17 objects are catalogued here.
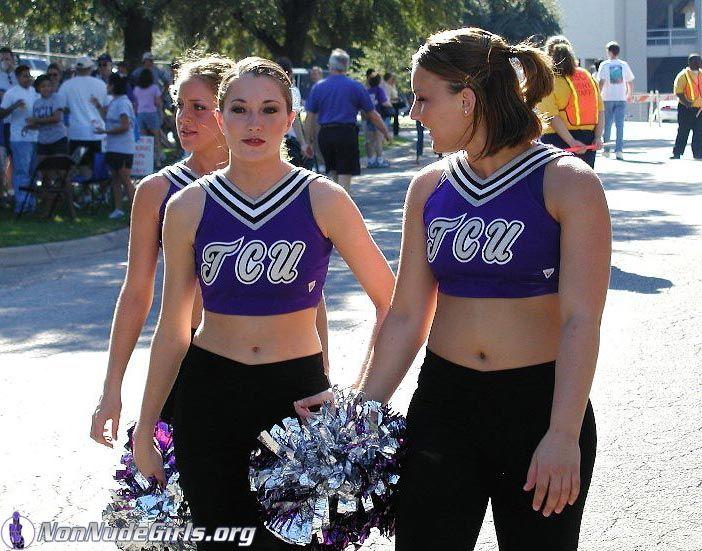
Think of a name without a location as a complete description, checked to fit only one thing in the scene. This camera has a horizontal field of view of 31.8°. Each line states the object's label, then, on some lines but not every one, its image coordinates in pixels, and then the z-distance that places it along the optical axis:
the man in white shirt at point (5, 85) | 17.09
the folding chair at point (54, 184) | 15.95
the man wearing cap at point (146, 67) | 22.75
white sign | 16.67
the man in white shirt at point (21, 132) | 16.39
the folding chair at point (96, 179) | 16.86
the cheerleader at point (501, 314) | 2.94
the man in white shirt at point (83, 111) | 16.73
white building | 71.56
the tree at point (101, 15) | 26.77
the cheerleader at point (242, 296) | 3.35
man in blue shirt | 15.80
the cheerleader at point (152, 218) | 3.83
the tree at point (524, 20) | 65.44
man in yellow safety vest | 22.91
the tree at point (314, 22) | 31.59
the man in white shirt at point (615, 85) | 22.83
